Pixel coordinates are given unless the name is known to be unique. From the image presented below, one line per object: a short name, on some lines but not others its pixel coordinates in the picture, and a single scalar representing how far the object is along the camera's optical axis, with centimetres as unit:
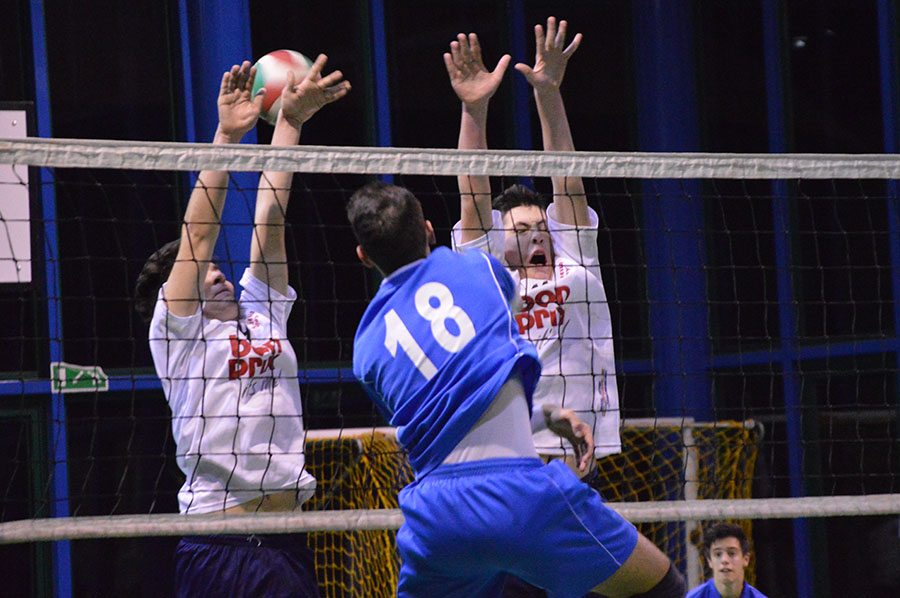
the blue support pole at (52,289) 1346
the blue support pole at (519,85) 1600
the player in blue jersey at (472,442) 630
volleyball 1026
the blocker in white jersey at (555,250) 897
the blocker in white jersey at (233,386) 847
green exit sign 1338
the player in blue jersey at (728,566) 1187
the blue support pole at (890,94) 1332
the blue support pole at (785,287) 1462
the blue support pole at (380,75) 1526
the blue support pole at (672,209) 1591
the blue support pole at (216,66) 1328
